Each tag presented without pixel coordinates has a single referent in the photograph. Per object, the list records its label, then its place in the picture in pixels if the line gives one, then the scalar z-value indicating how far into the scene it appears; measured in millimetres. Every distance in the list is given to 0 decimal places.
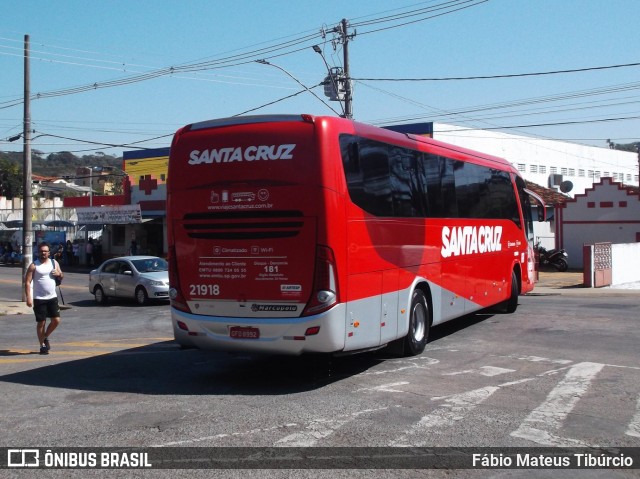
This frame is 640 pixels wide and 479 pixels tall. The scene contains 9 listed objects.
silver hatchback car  22031
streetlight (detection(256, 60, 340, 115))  27175
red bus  8961
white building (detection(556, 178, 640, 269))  33375
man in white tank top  11859
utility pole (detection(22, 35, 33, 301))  24156
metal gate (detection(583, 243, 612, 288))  25453
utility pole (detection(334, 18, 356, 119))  29328
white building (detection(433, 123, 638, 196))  43312
